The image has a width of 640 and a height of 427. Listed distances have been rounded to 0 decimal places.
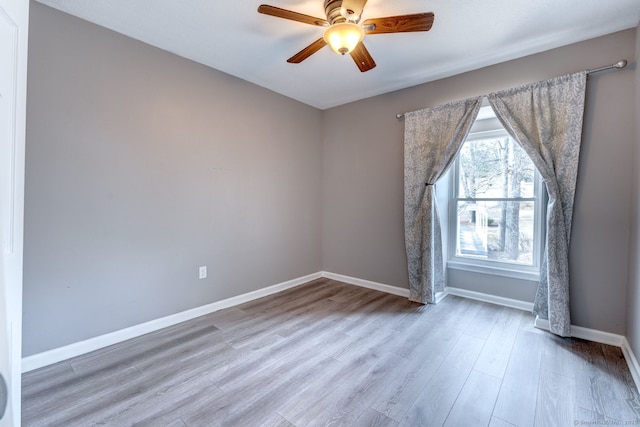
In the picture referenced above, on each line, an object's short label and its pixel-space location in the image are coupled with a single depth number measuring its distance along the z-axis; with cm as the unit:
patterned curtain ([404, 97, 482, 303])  291
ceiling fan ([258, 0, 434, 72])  169
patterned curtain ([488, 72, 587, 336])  229
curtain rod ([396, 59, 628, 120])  214
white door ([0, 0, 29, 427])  98
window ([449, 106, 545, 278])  294
